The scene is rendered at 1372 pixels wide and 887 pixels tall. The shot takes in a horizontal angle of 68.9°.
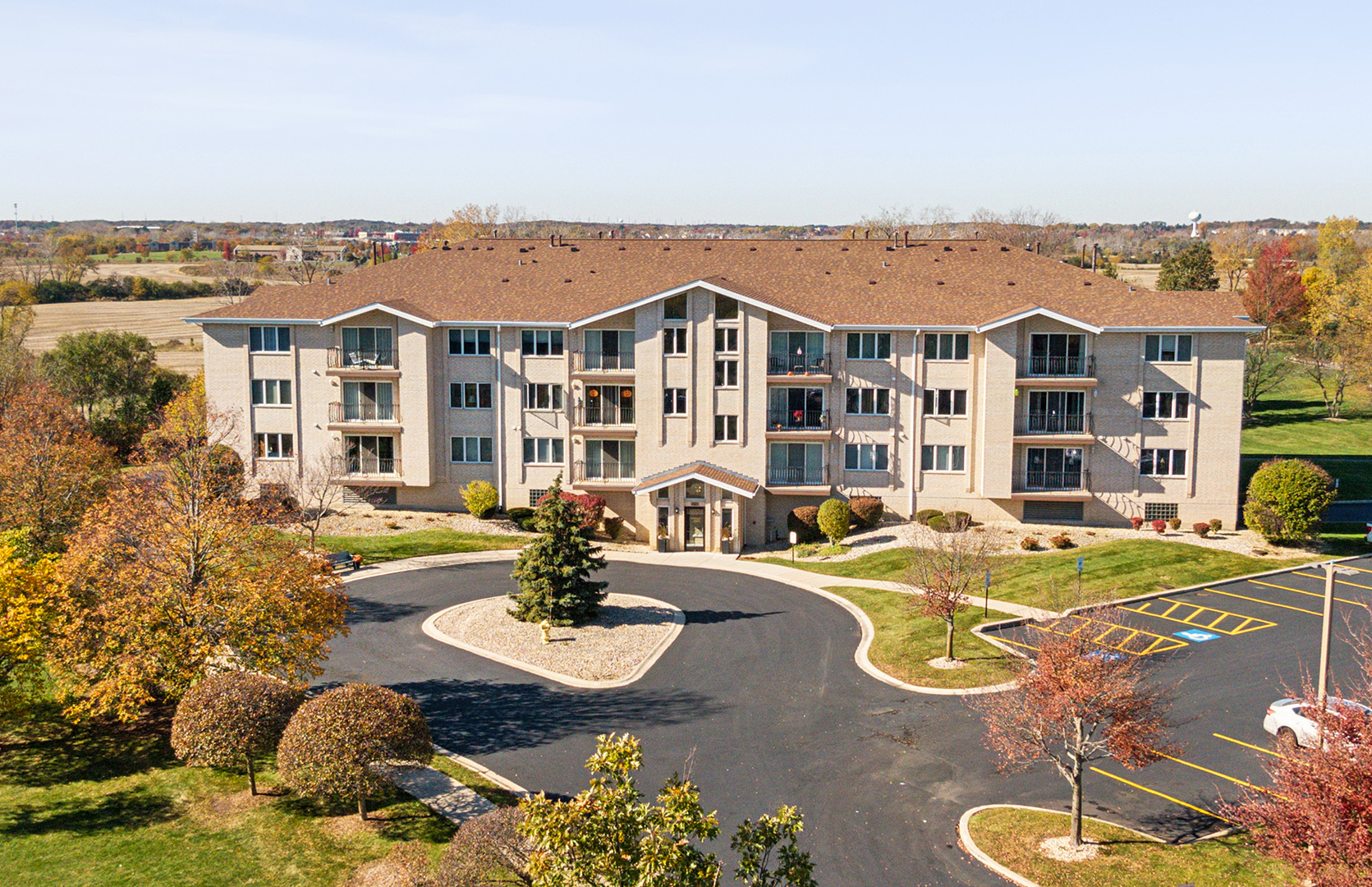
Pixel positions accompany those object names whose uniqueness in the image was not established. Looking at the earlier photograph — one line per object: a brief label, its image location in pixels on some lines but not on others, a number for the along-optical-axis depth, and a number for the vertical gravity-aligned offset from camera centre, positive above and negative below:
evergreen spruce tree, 37.00 -9.27
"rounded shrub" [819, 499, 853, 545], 48.56 -9.47
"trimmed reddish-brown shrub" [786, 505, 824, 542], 49.56 -9.95
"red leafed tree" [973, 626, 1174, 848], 20.78 -8.11
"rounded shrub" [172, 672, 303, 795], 23.62 -9.55
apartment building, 49.22 -3.50
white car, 25.56 -10.23
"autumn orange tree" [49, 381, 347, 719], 25.45 -7.50
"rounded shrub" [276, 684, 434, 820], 22.14 -9.42
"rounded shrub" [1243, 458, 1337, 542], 43.81 -7.50
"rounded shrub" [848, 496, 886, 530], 50.28 -9.30
